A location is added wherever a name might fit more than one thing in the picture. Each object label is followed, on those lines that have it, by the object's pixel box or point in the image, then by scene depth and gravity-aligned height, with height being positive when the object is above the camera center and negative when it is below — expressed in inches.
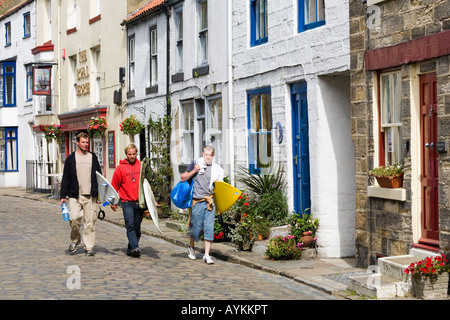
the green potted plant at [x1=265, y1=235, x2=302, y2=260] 465.4 -57.7
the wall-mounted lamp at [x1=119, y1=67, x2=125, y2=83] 936.5 +102.4
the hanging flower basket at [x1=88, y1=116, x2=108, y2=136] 1014.5 +44.0
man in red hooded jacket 494.0 -22.2
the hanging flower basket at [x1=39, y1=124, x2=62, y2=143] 1202.0 +43.9
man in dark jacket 496.4 -20.4
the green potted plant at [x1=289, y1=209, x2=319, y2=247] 493.4 -48.5
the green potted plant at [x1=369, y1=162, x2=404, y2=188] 390.9 -11.8
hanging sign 1234.0 +127.7
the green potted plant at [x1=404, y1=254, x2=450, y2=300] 334.3 -55.3
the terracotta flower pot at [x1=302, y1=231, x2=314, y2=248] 494.0 -54.6
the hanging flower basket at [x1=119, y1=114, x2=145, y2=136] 879.1 +36.8
